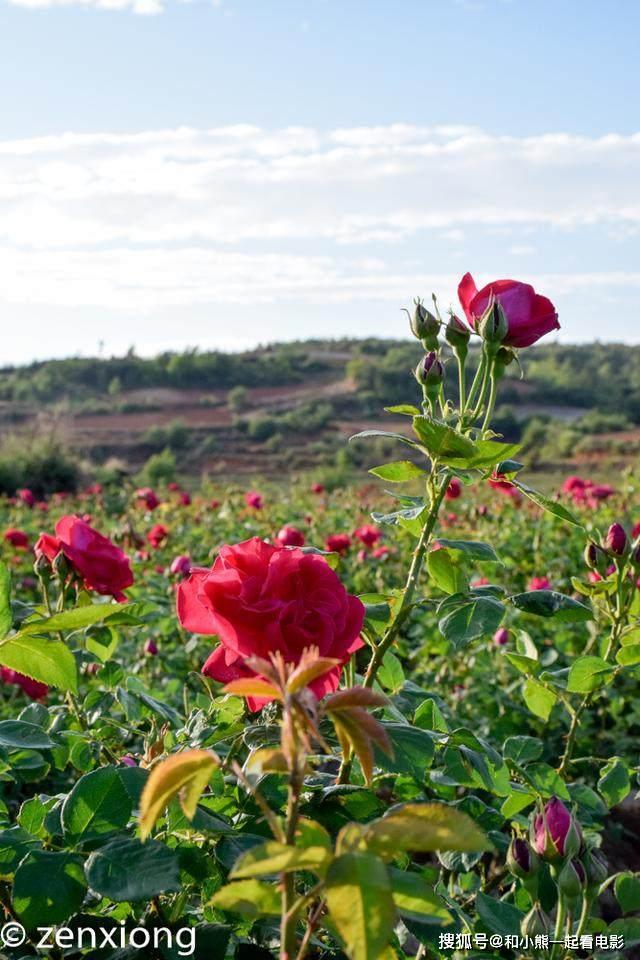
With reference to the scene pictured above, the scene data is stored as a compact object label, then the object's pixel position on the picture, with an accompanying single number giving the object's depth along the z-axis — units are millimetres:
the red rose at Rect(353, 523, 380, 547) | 3645
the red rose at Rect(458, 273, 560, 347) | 1093
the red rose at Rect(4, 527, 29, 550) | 3623
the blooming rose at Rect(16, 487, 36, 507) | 5155
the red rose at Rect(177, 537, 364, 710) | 780
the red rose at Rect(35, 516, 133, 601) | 1352
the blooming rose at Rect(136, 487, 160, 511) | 4340
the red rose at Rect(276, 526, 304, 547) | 2173
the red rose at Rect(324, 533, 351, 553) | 3061
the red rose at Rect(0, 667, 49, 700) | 1877
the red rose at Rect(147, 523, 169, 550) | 3551
